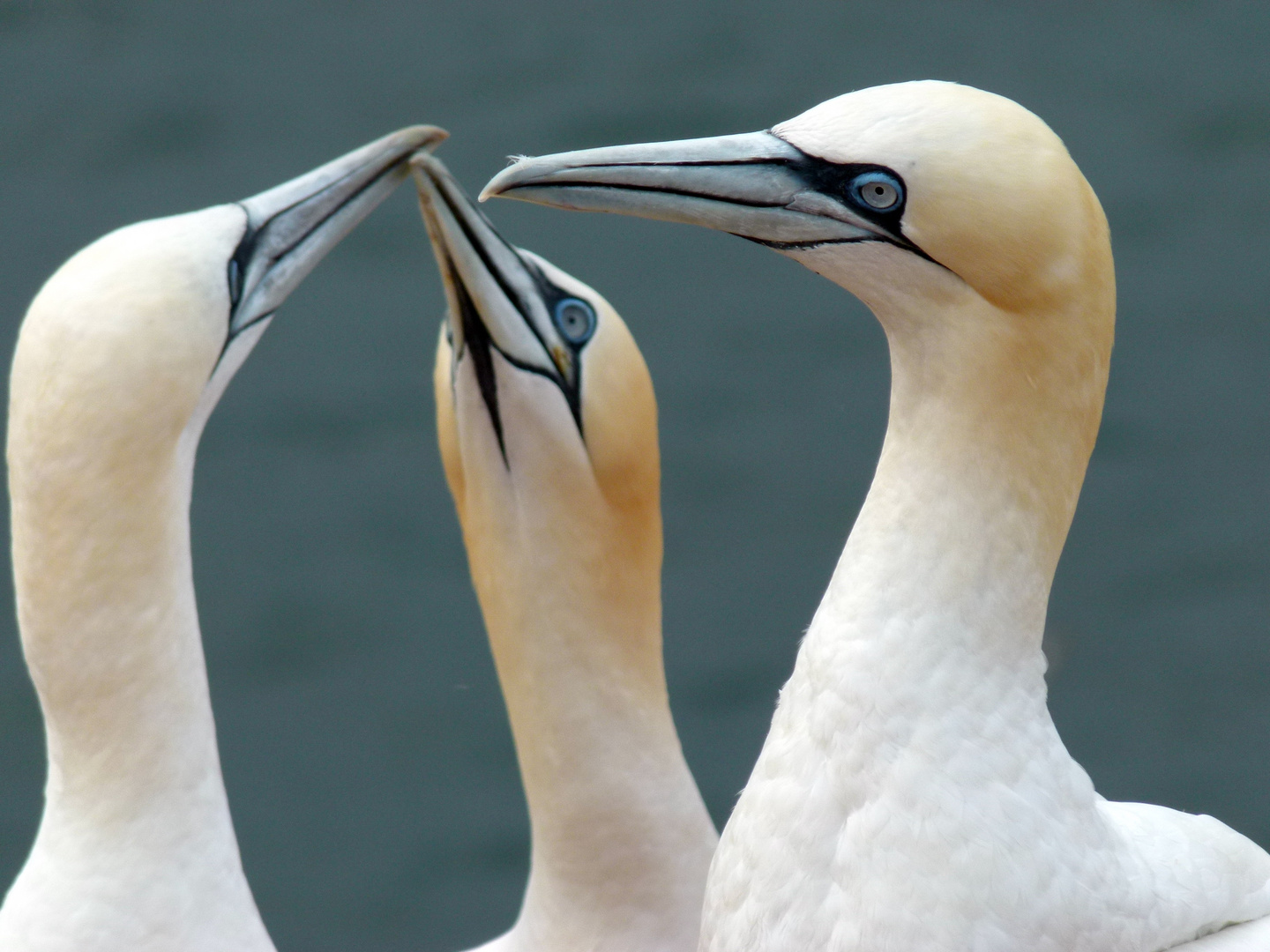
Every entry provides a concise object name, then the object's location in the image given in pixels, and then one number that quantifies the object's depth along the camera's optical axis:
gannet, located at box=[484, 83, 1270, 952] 6.38
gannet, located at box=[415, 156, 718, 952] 8.69
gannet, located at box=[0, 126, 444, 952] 7.15
